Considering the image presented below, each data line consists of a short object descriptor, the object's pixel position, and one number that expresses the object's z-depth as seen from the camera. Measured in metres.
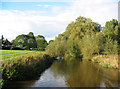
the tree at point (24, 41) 61.44
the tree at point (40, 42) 64.95
